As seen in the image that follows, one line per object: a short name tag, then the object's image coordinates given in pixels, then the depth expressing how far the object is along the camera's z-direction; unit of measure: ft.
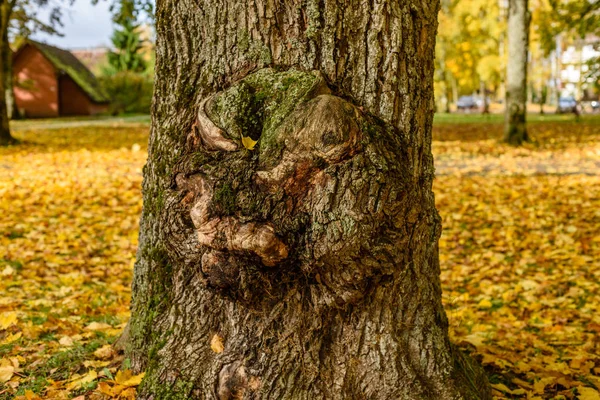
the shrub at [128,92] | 126.62
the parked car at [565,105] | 132.46
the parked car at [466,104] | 205.36
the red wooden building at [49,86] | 127.95
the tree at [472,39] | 101.86
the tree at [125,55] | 147.13
